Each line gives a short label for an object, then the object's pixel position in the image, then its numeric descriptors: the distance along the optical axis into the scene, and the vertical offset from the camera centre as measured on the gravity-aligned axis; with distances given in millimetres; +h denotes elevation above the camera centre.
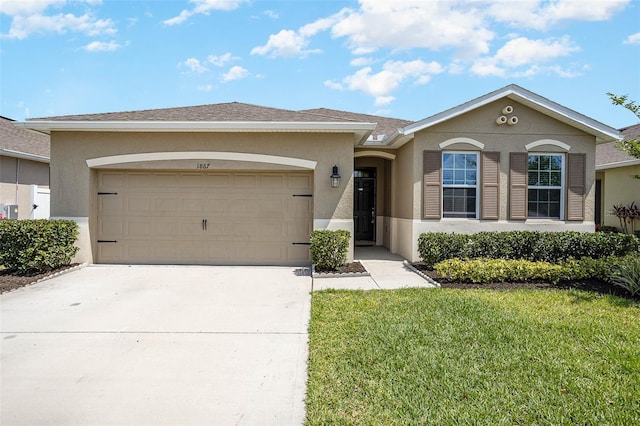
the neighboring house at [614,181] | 12547 +1060
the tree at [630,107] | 6598 +1873
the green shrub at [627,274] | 6176 -1122
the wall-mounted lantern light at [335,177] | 8617 +734
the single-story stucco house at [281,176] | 8836 +818
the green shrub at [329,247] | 7898 -853
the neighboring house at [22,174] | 12938 +1223
